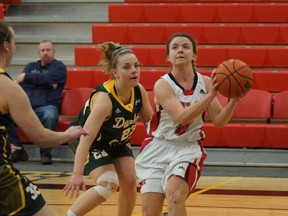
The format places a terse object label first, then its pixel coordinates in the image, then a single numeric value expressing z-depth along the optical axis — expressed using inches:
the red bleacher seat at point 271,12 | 602.0
